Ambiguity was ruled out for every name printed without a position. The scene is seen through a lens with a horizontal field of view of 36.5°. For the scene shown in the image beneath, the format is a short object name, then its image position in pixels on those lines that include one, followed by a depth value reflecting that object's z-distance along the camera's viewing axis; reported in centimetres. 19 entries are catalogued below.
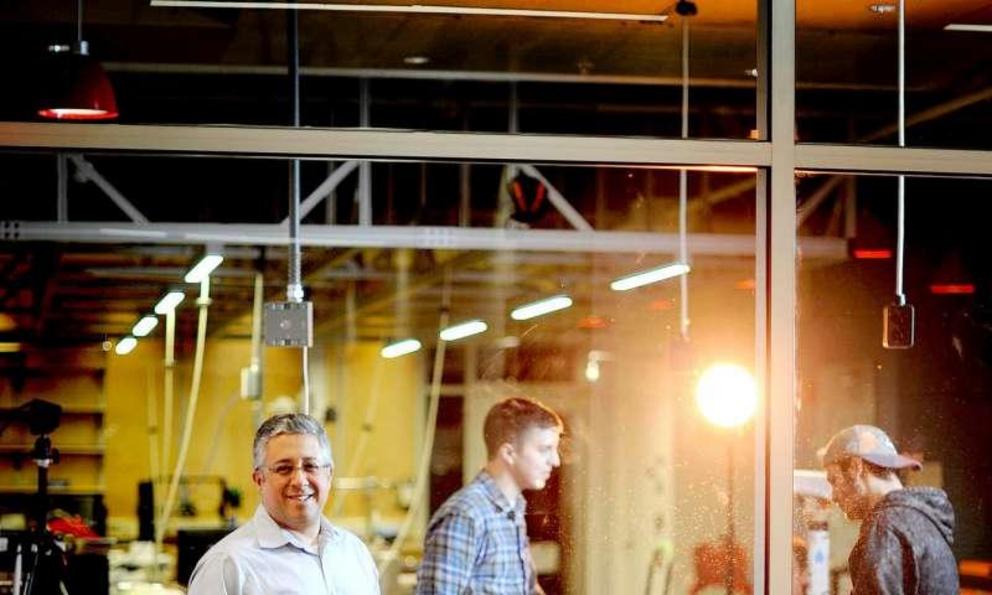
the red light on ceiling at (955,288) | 962
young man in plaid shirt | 462
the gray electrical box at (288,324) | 464
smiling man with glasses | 340
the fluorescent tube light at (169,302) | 1106
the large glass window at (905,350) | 437
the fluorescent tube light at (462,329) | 1265
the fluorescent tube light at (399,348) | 1281
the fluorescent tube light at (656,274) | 1007
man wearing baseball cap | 412
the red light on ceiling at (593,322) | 1239
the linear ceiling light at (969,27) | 523
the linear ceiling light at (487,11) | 576
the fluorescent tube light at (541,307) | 1236
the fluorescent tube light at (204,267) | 1100
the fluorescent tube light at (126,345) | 1179
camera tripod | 743
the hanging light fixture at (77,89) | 570
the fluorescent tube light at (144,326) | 1116
